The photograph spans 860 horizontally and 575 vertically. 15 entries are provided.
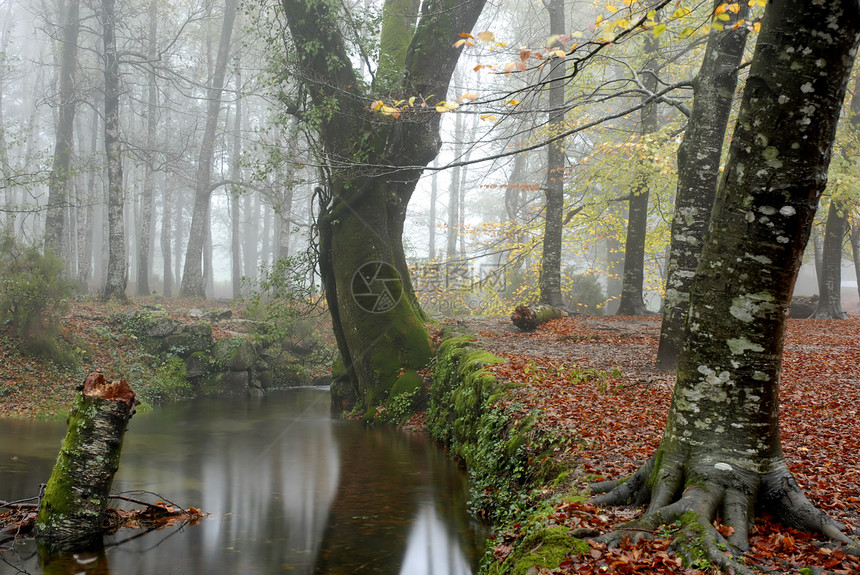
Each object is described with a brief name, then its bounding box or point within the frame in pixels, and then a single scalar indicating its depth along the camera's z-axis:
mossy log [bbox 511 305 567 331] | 15.77
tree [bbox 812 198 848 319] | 18.17
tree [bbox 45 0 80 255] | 19.06
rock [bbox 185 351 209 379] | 16.75
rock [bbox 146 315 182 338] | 16.78
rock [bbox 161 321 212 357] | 16.84
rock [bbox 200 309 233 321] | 19.44
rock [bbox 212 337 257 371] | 17.08
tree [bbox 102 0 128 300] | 19.50
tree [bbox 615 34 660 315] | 18.05
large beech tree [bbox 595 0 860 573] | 3.48
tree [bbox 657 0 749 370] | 8.16
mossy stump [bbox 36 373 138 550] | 5.69
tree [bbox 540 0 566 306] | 18.19
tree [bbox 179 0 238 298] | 25.92
